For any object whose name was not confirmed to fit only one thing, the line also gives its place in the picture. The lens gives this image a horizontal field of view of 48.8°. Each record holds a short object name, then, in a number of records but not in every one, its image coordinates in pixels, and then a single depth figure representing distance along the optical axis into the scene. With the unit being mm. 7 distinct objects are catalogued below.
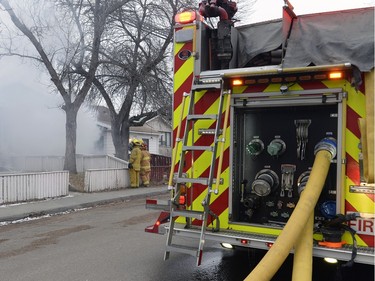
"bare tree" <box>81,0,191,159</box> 16266
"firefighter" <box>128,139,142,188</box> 14672
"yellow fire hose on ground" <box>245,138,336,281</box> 3363
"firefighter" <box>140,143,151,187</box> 15102
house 32000
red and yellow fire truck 3758
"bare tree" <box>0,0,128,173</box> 14523
